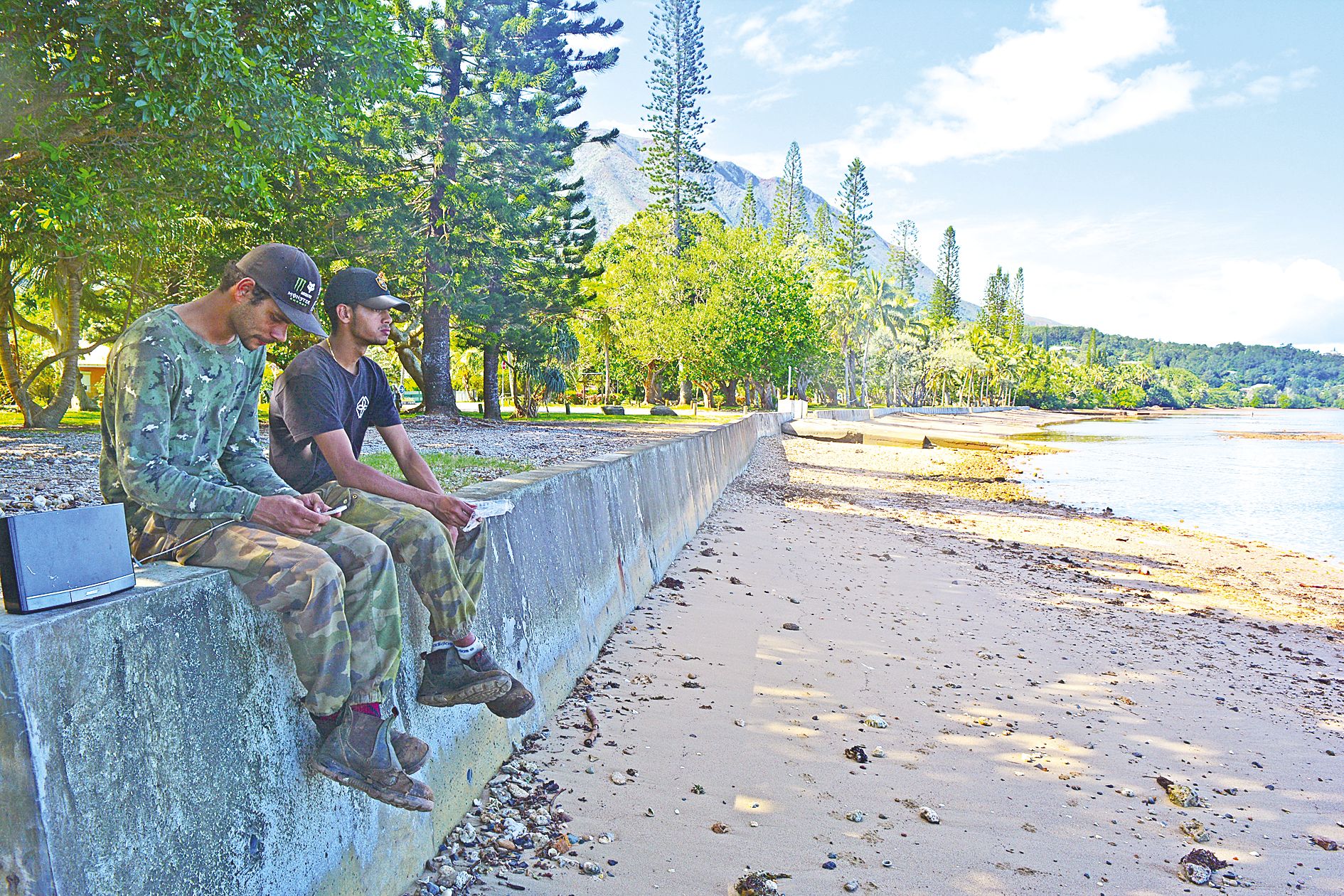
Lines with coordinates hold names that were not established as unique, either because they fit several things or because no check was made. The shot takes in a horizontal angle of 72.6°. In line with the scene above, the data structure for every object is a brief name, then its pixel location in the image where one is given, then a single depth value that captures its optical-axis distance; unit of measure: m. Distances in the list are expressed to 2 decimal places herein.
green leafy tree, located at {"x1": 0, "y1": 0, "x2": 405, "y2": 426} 7.11
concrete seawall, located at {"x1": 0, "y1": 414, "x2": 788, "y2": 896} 1.56
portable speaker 1.62
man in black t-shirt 2.82
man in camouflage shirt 2.19
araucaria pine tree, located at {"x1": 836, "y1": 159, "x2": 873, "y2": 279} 66.62
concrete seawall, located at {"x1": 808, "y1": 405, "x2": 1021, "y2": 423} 44.75
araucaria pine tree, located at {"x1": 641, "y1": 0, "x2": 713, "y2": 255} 43.94
